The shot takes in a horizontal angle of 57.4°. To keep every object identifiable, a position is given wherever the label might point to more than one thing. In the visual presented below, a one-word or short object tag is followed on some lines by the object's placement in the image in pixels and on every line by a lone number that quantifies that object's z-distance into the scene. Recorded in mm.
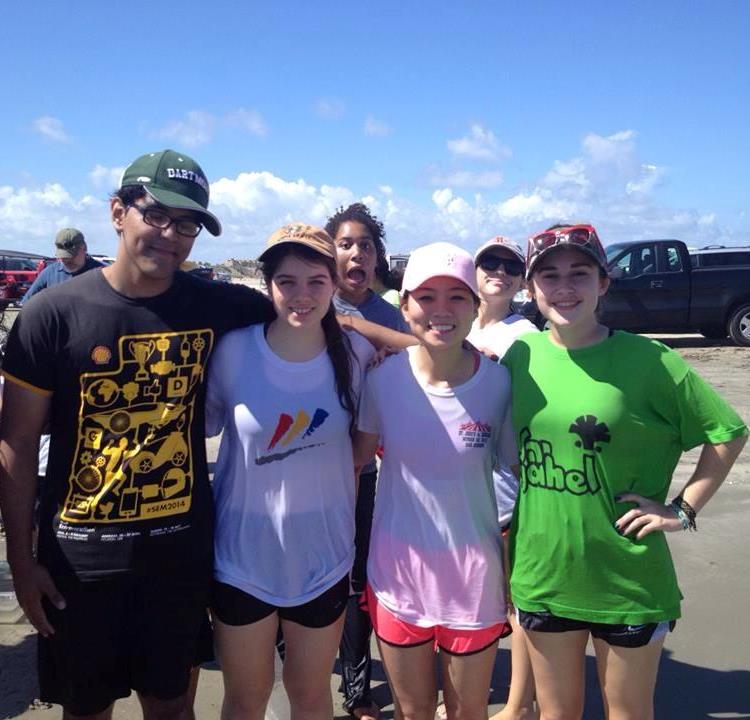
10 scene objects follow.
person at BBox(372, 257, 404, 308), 3641
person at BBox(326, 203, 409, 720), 3170
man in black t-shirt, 2201
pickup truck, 13117
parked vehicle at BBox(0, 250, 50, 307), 19555
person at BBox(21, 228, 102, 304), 6609
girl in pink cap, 2318
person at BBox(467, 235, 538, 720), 3018
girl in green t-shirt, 2178
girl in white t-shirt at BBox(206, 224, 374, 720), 2318
